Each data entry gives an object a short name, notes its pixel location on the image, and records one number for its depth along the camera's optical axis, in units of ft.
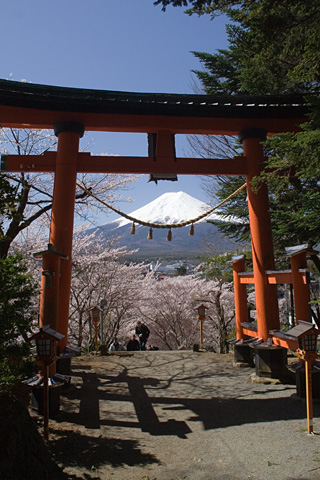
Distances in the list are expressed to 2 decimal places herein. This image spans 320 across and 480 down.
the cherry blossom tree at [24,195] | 11.44
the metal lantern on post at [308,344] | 13.74
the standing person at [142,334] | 42.86
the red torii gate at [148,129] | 20.40
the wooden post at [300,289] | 18.13
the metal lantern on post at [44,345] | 14.40
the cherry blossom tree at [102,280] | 48.65
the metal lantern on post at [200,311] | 35.06
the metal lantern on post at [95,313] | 33.71
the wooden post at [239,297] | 26.12
